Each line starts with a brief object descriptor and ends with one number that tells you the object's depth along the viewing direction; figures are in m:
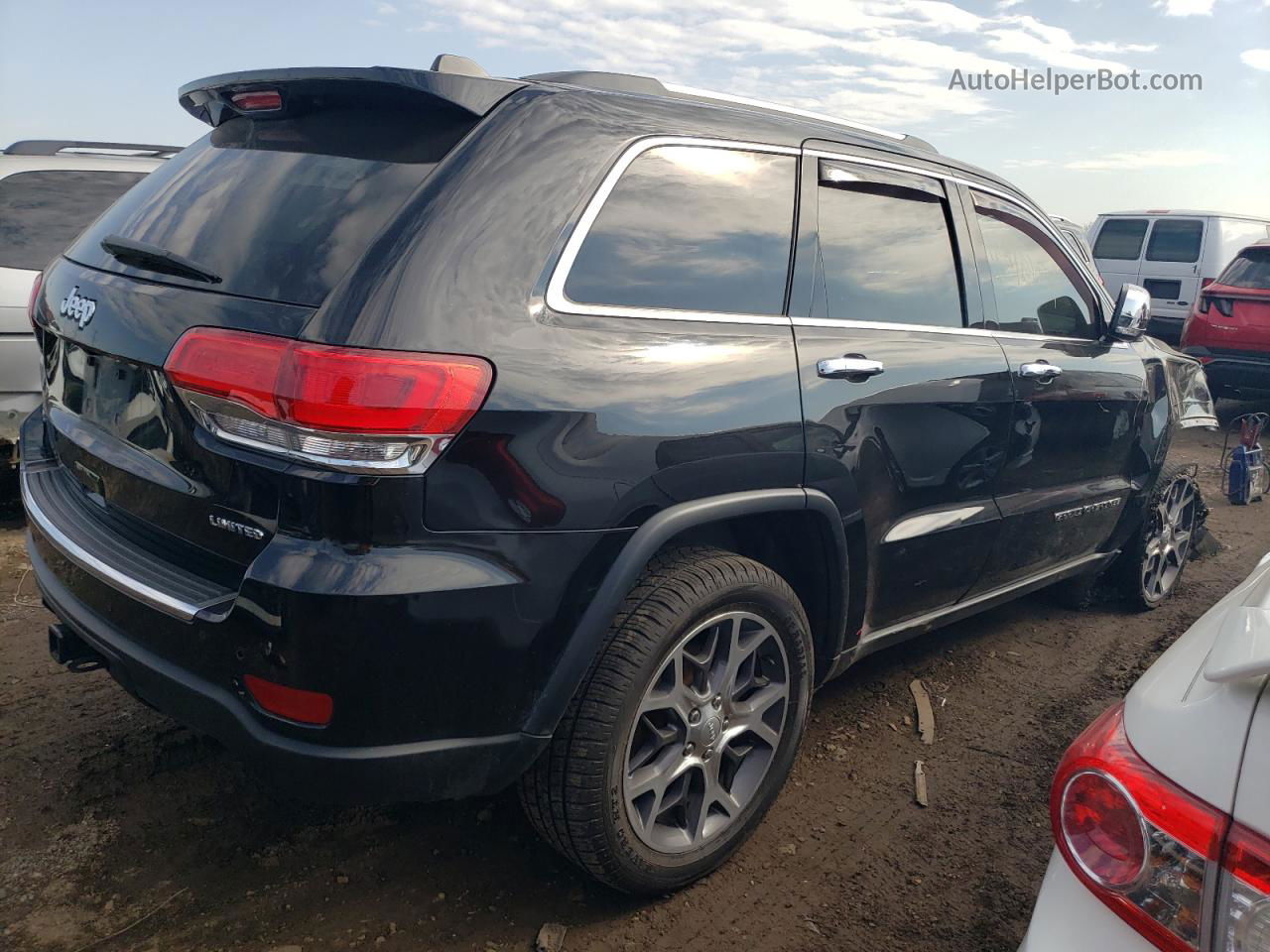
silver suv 4.77
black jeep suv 1.89
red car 8.88
